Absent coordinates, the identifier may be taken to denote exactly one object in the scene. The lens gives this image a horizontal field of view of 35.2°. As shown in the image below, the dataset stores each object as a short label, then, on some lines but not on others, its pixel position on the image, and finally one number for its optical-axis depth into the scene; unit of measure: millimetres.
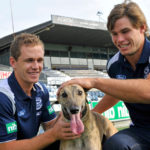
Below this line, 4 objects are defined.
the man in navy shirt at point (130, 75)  2072
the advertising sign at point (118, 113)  10586
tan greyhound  2270
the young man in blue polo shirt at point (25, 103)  2334
